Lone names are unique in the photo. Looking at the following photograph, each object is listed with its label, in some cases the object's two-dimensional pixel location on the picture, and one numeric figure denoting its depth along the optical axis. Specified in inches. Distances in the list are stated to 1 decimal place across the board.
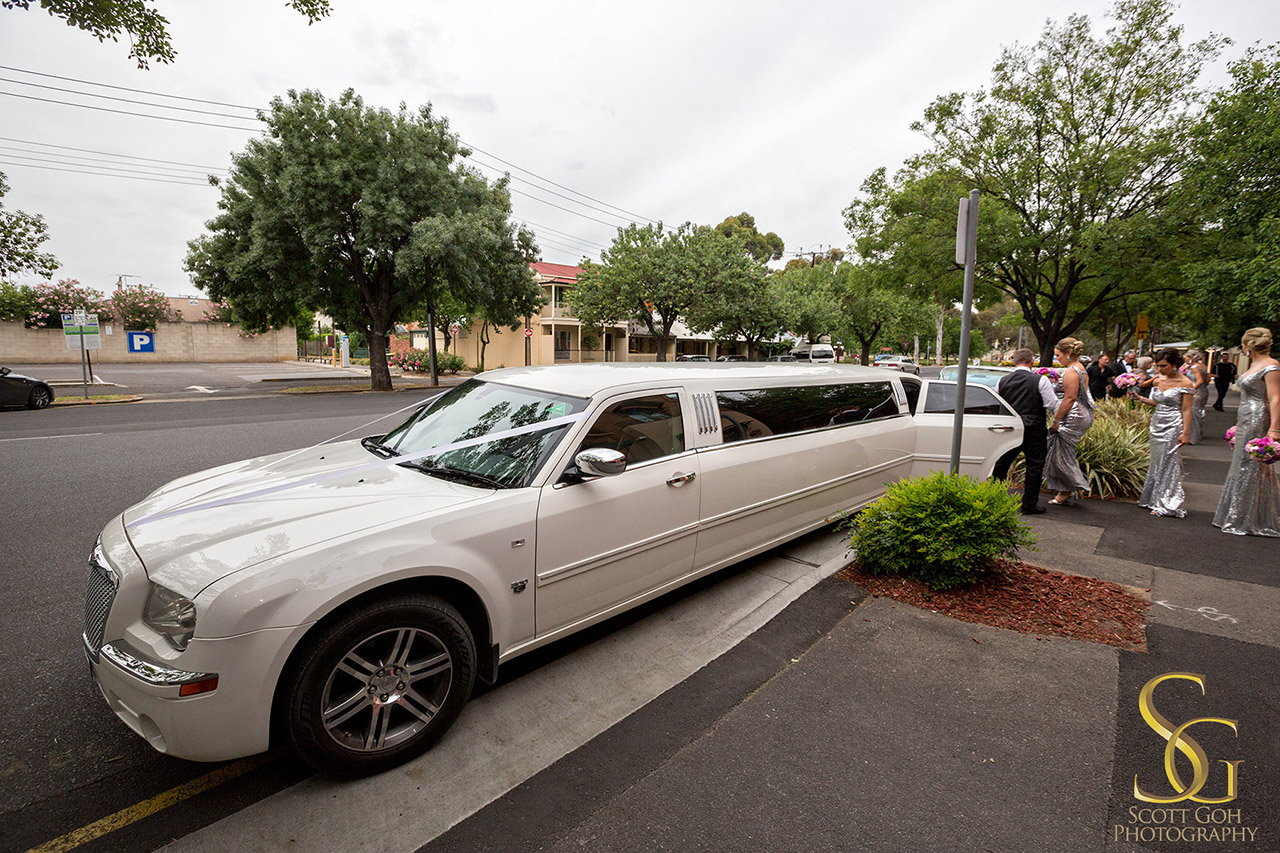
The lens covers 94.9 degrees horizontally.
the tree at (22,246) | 665.0
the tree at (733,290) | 1296.8
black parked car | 559.2
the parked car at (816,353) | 1627.6
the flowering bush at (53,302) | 1466.5
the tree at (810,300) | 1567.4
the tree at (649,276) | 1280.8
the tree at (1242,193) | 407.5
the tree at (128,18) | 191.6
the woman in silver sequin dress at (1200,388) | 397.7
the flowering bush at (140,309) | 1648.6
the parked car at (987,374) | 387.5
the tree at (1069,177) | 565.0
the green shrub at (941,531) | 159.5
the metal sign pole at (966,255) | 173.0
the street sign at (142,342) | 1604.3
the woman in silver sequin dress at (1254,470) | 210.8
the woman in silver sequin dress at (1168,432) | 242.5
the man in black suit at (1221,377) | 701.9
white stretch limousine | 82.4
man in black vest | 239.5
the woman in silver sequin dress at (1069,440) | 258.4
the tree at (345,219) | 760.3
